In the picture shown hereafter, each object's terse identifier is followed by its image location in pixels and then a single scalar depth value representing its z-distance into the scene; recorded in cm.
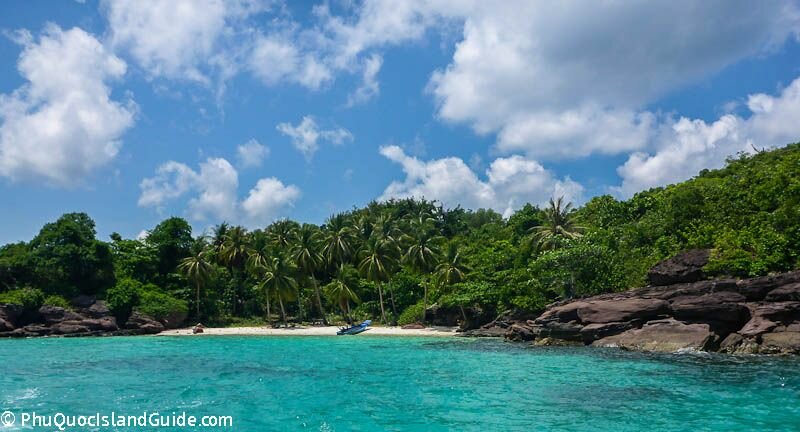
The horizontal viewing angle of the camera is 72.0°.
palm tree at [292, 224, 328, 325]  6069
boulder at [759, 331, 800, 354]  2536
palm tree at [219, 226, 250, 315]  7056
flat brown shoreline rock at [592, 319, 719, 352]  2788
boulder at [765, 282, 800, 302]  2688
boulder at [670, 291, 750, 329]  2827
